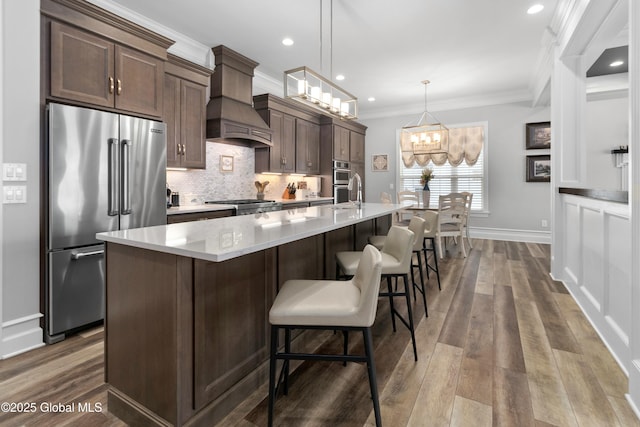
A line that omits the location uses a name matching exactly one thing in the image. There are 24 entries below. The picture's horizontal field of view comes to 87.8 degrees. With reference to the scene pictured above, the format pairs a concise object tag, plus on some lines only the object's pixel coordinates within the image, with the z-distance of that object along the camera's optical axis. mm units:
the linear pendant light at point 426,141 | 5562
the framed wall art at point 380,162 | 7590
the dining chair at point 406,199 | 6237
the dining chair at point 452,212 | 5199
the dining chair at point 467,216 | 5329
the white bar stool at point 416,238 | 2757
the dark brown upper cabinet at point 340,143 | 6383
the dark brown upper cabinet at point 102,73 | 2414
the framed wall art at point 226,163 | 4703
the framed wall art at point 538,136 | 6035
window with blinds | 6676
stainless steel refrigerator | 2352
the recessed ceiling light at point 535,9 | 3330
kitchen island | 1339
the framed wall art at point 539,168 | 6062
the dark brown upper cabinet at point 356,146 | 7047
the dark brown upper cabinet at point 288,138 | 5125
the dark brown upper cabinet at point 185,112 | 3570
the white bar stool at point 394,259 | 2070
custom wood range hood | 4113
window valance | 6570
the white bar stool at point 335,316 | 1358
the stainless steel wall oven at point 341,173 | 6412
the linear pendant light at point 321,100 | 2805
